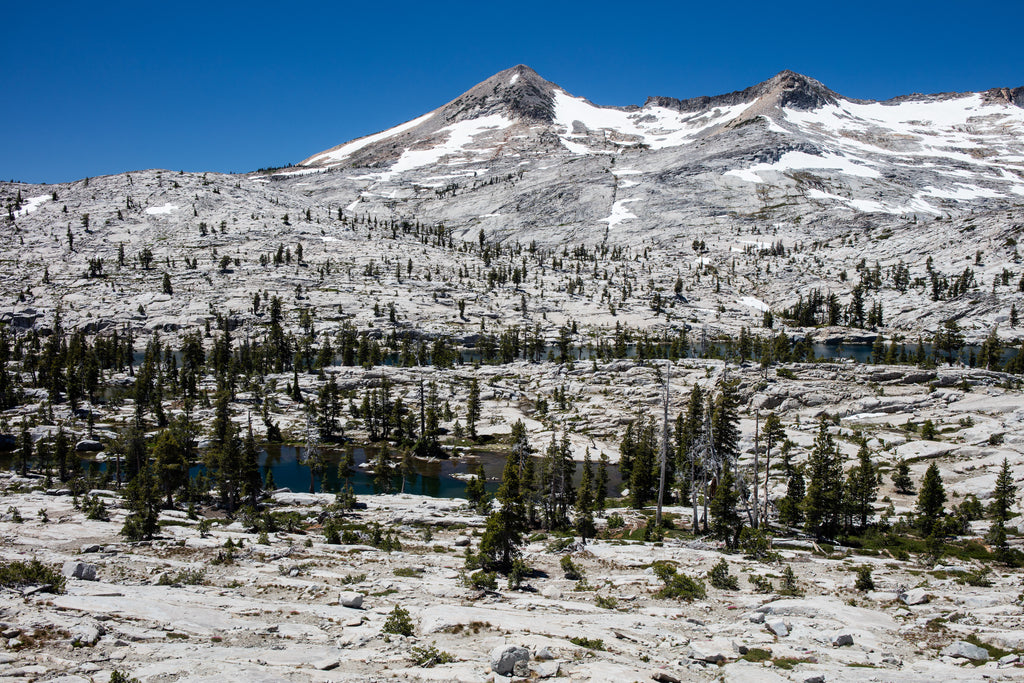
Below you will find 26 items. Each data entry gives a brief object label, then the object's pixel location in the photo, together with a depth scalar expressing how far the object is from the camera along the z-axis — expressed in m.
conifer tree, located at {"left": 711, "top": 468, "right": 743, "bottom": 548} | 41.41
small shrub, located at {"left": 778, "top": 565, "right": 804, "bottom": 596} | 29.47
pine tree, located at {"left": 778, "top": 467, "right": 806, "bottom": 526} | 51.66
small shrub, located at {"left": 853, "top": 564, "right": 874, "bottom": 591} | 29.61
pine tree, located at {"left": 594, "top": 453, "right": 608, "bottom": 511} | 58.56
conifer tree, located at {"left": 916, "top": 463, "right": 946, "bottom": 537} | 45.16
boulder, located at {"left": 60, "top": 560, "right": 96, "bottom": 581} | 25.47
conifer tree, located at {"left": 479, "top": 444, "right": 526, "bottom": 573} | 33.81
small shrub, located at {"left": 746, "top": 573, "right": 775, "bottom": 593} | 30.34
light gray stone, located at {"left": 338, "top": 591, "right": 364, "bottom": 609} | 25.03
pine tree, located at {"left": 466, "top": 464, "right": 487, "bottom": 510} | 58.45
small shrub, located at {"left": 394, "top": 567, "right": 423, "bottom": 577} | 31.50
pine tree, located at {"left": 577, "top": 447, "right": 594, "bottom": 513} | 47.31
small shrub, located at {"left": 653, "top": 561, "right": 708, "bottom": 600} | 28.94
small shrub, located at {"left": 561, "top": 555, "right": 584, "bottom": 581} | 33.34
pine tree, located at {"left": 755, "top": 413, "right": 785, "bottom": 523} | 50.16
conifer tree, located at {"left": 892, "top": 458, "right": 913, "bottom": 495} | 58.75
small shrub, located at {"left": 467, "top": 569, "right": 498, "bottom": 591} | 29.58
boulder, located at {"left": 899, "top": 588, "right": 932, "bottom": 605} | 27.11
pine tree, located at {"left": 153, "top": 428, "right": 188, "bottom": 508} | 54.88
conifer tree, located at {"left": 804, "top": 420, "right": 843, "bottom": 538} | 46.97
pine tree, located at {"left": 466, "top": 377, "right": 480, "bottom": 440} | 107.61
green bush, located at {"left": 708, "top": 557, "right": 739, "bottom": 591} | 30.97
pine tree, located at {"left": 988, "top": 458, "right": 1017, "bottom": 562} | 36.16
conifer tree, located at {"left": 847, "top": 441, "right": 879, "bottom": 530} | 48.91
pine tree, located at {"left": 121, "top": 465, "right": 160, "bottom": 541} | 34.38
